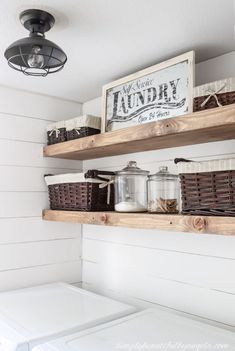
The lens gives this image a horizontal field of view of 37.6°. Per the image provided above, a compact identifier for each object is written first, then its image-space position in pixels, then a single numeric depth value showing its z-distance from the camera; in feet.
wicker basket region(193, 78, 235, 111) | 4.08
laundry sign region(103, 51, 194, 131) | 4.67
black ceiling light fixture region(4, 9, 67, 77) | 3.80
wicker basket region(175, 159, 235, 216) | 3.85
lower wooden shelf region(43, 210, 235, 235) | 3.81
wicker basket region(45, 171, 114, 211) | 5.76
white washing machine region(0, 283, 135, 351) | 4.39
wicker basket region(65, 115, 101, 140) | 5.93
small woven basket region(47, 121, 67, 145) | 6.41
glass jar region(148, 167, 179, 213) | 5.05
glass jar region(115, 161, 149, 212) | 5.39
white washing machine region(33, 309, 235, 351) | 4.04
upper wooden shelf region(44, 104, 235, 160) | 3.95
